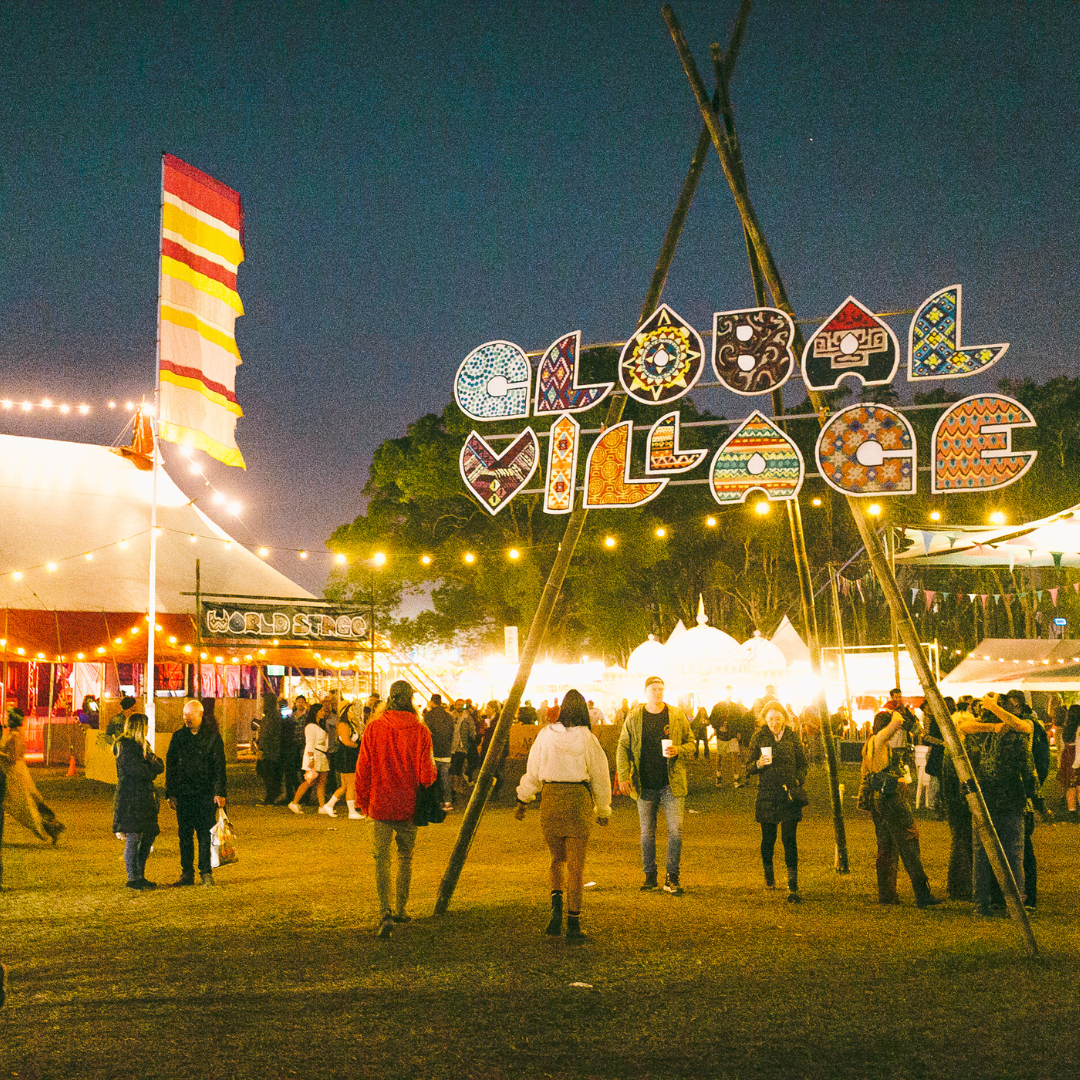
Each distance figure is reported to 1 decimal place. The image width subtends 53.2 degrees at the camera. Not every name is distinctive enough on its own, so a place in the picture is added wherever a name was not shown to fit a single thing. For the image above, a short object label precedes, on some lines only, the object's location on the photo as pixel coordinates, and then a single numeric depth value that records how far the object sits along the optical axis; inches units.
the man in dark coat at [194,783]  355.6
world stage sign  740.0
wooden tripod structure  301.0
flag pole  523.8
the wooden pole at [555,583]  312.2
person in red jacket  279.7
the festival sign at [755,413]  279.4
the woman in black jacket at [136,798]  352.8
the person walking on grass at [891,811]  318.0
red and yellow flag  552.4
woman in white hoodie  270.1
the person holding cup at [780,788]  326.6
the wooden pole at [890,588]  259.3
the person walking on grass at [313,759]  602.2
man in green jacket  340.5
